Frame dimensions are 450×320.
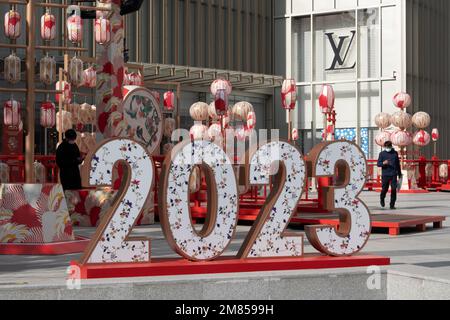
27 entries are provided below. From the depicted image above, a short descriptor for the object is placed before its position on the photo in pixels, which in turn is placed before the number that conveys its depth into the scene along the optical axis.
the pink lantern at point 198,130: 25.72
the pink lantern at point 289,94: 22.36
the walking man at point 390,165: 20.44
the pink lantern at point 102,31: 16.06
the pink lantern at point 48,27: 15.79
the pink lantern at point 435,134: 38.28
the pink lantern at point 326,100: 24.30
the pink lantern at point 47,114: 19.11
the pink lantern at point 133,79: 20.59
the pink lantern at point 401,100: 32.78
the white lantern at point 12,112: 16.73
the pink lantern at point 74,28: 14.53
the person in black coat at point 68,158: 15.57
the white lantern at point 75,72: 14.72
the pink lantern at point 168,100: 28.18
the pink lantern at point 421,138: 33.69
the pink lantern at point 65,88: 22.91
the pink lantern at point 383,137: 32.09
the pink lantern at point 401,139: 31.12
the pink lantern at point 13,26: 15.54
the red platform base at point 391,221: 14.80
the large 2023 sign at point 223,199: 8.34
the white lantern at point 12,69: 15.71
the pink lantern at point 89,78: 23.19
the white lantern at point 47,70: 14.71
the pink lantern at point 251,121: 28.62
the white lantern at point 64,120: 22.41
